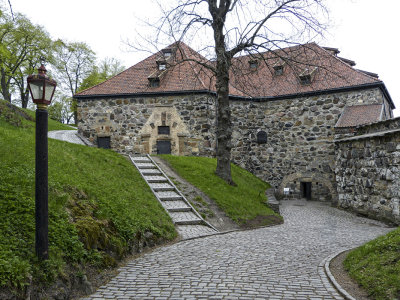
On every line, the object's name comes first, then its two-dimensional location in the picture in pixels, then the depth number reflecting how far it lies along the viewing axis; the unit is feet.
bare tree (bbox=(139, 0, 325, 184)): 40.01
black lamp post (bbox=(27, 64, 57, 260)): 14.32
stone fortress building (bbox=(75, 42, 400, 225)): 60.49
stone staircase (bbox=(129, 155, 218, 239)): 28.84
